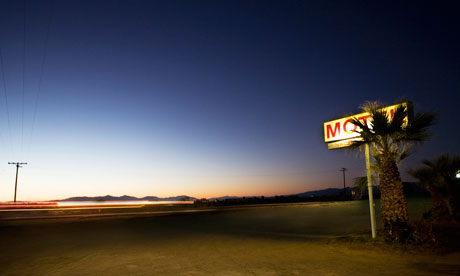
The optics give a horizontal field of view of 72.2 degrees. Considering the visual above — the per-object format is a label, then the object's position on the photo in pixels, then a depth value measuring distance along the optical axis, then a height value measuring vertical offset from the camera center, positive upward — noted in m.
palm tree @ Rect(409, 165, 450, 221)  14.19 +0.12
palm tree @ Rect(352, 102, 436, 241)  9.62 +1.31
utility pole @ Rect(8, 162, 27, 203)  59.09 +5.38
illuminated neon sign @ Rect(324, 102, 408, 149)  12.63 +2.46
